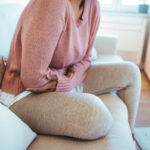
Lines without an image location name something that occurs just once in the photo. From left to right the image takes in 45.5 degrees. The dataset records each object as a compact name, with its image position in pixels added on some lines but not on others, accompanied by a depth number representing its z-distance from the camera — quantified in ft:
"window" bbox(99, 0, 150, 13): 8.11
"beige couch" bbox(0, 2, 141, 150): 2.09
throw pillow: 1.57
